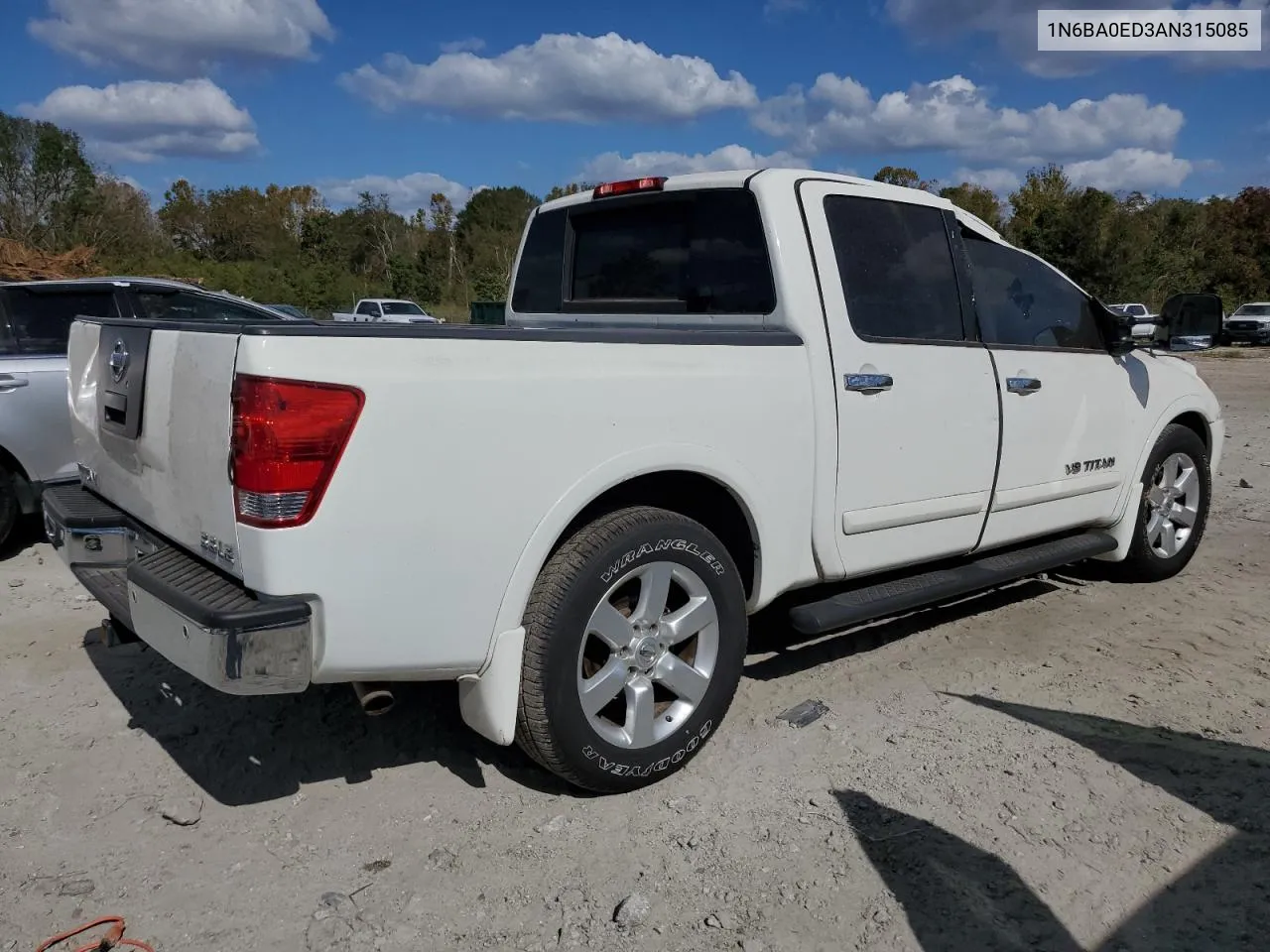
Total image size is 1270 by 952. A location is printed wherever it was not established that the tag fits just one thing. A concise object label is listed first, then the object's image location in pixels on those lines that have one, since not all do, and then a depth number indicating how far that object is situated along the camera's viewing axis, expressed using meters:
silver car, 6.02
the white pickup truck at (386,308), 35.33
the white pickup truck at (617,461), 2.52
